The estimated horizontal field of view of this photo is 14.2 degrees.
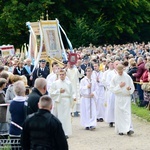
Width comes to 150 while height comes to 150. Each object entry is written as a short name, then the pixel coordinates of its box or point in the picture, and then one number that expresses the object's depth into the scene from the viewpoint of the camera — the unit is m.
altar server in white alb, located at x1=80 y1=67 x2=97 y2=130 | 17.49
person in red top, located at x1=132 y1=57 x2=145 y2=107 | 21.77
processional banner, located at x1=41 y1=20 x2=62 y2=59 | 21.95
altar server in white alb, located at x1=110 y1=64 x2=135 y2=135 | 15.97
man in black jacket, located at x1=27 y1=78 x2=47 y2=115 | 10.22
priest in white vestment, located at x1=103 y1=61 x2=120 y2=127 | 17.73
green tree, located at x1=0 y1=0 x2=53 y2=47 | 46.92
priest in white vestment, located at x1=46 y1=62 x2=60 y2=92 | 17.30
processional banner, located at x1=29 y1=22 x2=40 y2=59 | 22.62
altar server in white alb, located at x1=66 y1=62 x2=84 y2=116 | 20.30
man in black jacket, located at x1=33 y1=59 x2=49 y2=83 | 21.55
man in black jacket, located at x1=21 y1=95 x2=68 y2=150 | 7.90
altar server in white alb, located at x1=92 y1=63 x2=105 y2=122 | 19.10
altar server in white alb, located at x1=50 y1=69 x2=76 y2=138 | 15.77
